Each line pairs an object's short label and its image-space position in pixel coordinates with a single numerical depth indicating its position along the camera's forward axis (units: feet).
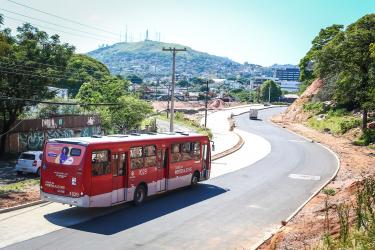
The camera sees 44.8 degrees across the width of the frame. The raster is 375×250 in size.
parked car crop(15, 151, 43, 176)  98.22
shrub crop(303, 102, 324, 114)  257.75
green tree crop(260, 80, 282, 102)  579.89
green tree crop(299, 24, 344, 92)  269.03
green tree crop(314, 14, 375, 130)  157.28
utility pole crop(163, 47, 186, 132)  141.07
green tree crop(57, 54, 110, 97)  388.16
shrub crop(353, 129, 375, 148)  158.81
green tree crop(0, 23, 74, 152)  119.03
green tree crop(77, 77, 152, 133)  180.65
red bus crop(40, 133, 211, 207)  57.00
